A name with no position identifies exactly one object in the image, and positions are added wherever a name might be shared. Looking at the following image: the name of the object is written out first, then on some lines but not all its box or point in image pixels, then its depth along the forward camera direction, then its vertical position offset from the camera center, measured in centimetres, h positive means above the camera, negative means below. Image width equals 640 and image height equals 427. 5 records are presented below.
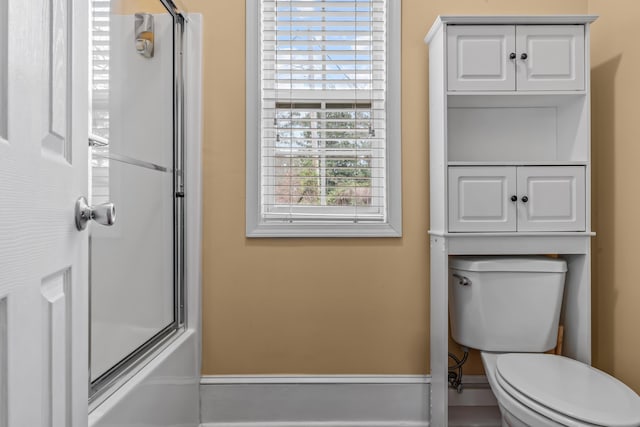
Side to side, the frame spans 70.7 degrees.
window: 193 +41
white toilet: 152 -39
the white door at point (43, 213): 62 +0
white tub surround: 145 -45
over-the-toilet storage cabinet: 167 +15
